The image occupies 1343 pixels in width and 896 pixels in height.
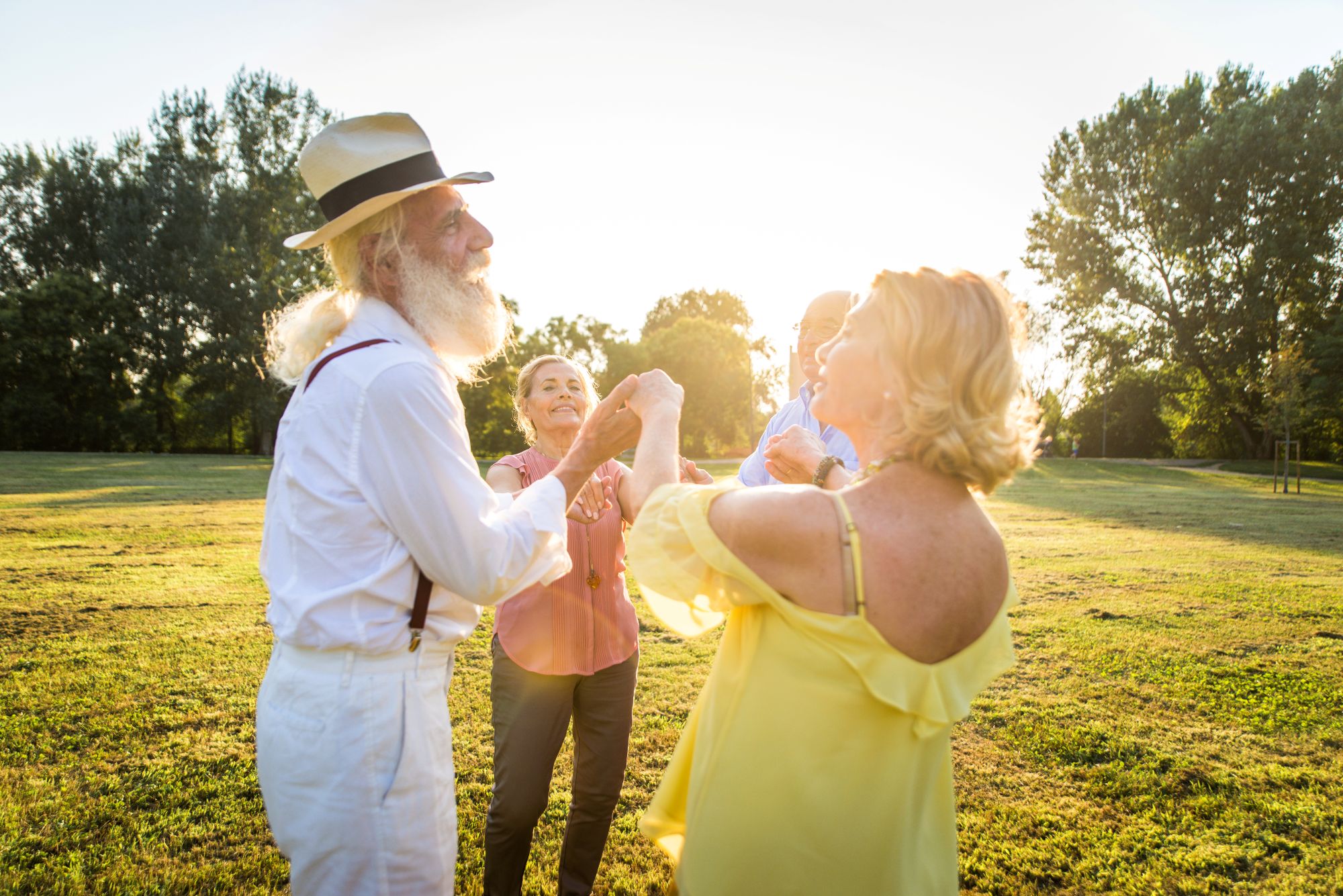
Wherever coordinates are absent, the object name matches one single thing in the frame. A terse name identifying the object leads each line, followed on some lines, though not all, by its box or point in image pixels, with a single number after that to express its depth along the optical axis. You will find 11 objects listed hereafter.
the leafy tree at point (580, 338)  48.59
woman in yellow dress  1.64
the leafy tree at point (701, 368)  47.22
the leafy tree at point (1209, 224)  32.50
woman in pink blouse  3.13
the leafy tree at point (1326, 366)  31.83
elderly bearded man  1.80
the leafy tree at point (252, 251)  35.84
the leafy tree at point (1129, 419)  52.44
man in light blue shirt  3.79
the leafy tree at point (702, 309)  69.81
